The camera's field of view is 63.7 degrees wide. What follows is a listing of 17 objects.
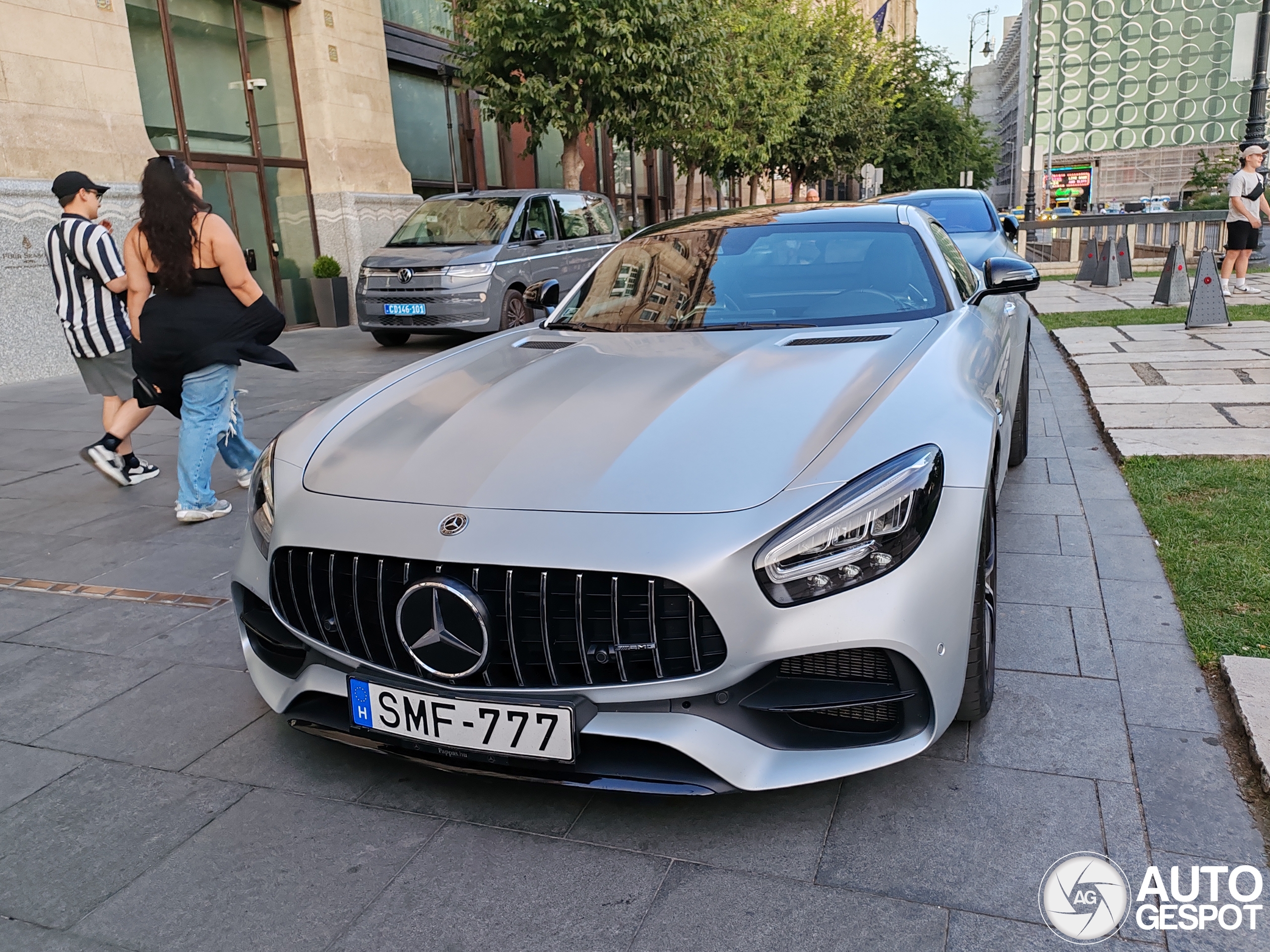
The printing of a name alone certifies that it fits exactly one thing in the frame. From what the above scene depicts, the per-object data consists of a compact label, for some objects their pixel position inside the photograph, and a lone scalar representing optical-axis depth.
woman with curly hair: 4.80
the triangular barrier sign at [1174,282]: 12.57
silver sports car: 2.19
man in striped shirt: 5.80
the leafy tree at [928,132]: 43.56
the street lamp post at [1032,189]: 45.69
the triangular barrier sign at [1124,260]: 16.61
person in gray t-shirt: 12.10
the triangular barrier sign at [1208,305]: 10.32
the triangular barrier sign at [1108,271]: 16.16
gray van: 11.20
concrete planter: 14.80
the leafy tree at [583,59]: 14.16
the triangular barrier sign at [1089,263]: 17.00
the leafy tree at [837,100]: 29.73
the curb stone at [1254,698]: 2.54
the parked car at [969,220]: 9.38
